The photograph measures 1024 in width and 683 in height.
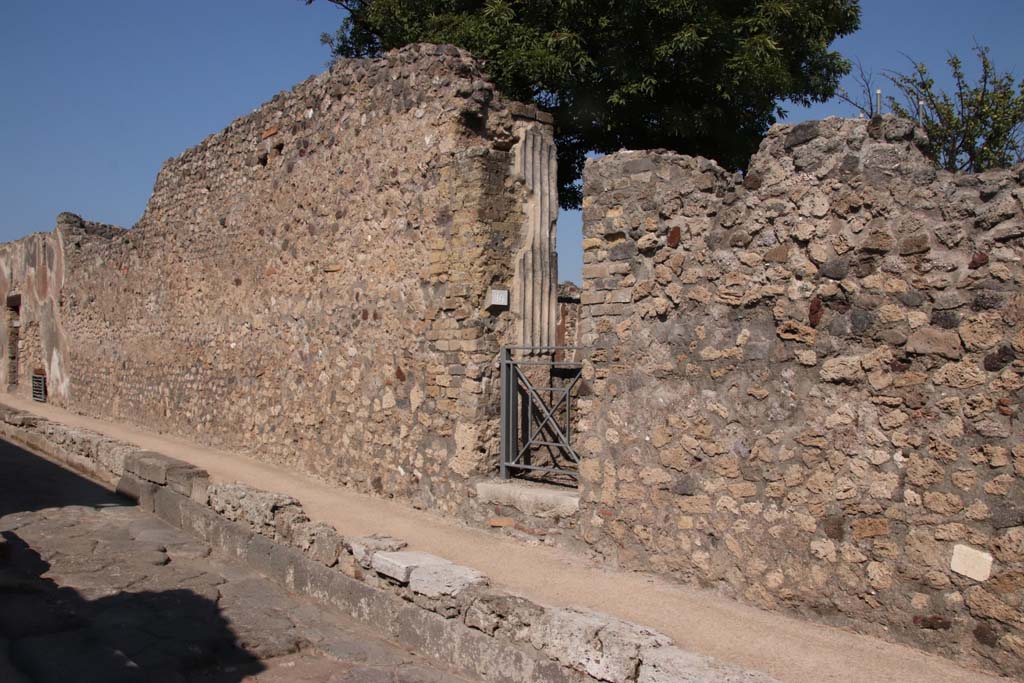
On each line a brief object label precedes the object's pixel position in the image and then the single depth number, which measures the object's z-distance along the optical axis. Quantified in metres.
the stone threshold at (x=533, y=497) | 5.68
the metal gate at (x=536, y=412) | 6.43
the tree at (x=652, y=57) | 12.01
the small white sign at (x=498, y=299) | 6.75
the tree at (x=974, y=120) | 14.12
